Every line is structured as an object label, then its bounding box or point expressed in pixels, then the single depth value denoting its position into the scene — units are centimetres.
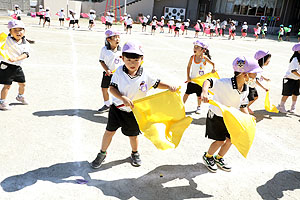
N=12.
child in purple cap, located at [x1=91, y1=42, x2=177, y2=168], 325
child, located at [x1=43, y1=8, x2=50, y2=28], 2128
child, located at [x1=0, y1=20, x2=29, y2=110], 511
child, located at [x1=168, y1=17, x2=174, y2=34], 2643
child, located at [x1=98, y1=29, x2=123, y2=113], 525
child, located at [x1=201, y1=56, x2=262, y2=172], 338
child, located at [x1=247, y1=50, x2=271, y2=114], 546
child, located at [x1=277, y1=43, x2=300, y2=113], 605
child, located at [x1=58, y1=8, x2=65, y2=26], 2346
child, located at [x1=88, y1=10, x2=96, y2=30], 2263
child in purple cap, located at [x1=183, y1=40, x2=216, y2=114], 584
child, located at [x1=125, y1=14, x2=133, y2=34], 2195
